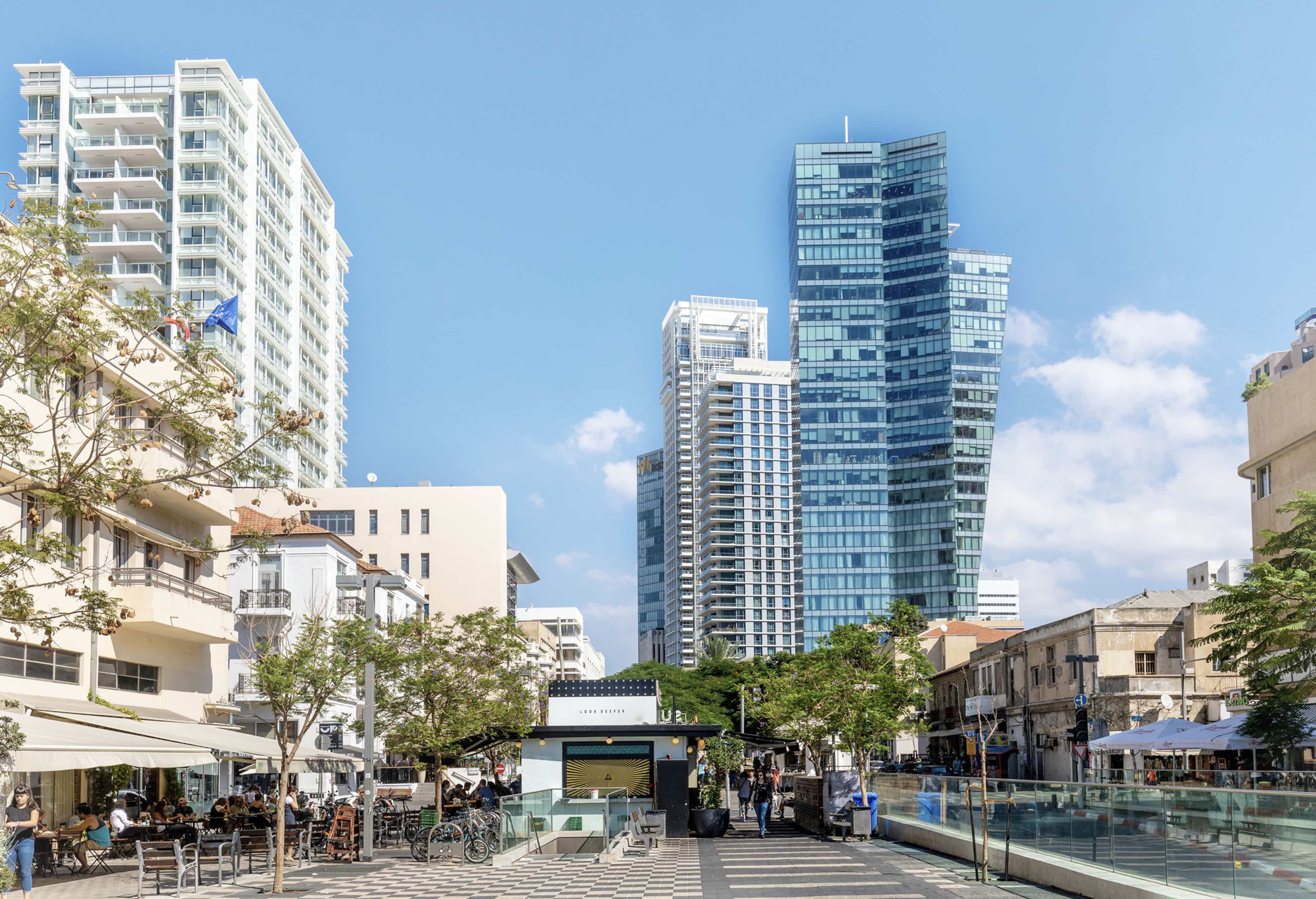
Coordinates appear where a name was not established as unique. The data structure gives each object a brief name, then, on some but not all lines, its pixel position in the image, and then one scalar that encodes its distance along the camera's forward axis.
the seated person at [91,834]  23.16
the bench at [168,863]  19.39
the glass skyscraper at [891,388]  160.25
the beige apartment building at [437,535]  89.94
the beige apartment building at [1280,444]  41.00
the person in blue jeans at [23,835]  17.45
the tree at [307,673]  23.03
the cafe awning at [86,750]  17.36
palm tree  140.50
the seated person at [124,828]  25.17
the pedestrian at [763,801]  32.84
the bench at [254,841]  24.98
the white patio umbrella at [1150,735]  32.62
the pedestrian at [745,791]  38.44
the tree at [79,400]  12.03
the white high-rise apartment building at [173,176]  87.81
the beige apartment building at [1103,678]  52.16
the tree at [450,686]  33.88
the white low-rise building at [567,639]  150.75
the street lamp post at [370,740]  25.52
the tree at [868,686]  36.31
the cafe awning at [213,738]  22.94
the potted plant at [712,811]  32.50
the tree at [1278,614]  22.97
